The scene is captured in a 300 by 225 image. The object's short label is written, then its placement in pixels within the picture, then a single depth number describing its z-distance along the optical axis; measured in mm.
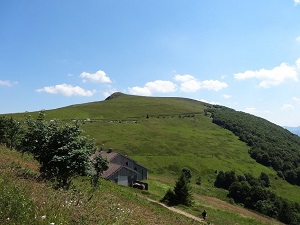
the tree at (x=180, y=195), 52719
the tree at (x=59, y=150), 17219
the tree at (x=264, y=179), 110812
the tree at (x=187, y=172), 101888
